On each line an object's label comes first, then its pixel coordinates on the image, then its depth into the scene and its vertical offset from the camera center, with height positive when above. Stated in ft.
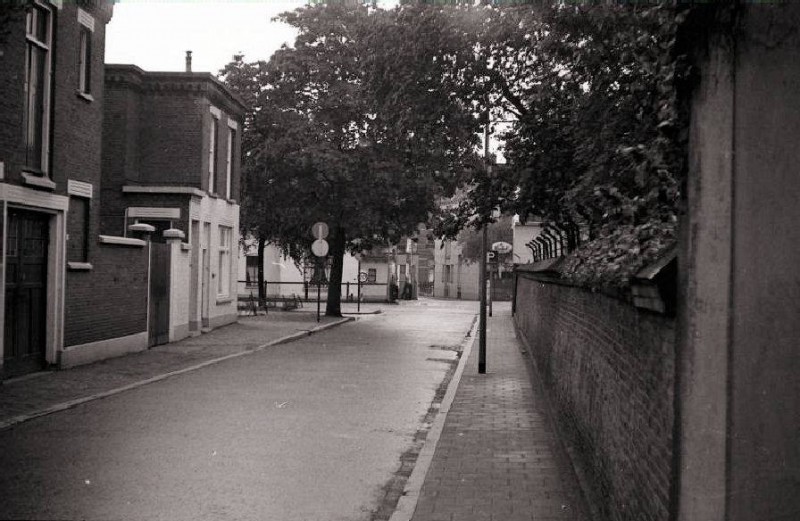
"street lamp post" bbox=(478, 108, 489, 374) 47.67 -2.87
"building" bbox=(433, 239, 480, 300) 256.52 -0.73
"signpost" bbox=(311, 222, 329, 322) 87.97 +3.60
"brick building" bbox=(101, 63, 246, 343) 71.46 +9.45
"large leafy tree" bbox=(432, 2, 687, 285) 13.57 +5.00
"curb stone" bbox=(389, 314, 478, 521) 19.32 -5.70
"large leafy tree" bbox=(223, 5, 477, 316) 93.20 +14.06
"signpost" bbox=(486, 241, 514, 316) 117.91 +3.52
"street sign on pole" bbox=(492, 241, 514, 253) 117.70 +3.90
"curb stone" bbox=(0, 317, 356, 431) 29.72 -5.86
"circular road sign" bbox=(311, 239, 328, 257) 87.82 +2.41
